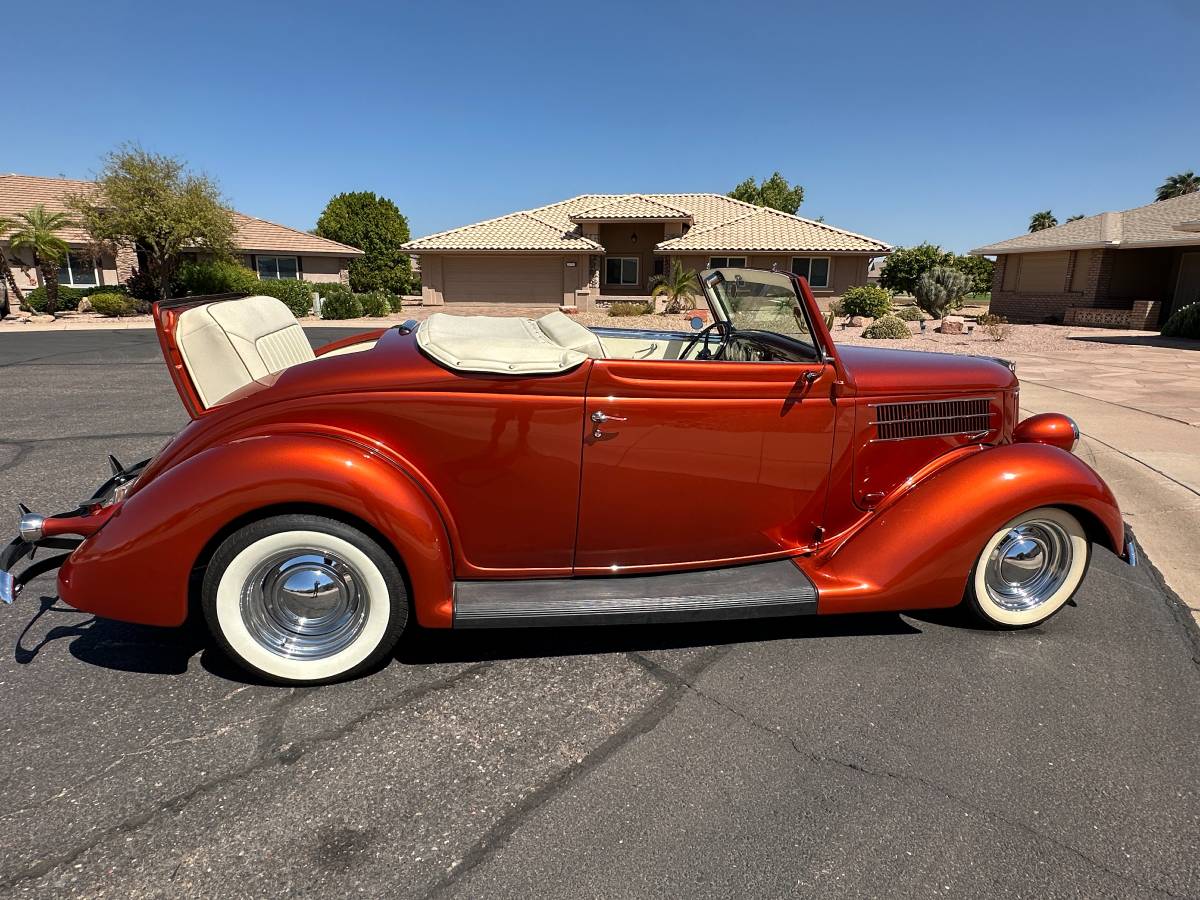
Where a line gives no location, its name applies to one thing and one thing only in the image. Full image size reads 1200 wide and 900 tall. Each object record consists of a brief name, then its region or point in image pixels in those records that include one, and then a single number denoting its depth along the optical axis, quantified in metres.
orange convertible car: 2.54
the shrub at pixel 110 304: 24.25
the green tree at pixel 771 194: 55.00
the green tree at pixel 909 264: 32.22
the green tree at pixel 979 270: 46.94
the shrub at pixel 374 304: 27.00
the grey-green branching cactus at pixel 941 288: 23.59
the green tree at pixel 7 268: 24.28
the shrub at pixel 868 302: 22.67
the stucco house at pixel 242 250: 28.58
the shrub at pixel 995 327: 17.80
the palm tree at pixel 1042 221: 63.28
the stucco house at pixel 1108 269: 21.77
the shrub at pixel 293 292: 26.53
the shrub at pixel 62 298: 24.86
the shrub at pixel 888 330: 17.69
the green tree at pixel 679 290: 24.12
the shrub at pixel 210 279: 27.34
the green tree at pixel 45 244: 24.28
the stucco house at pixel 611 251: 27.12
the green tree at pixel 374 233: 45.53
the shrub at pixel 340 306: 25.69
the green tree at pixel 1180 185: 53.97
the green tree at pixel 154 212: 25.44
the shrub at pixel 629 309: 24.89
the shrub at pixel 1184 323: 17.55
